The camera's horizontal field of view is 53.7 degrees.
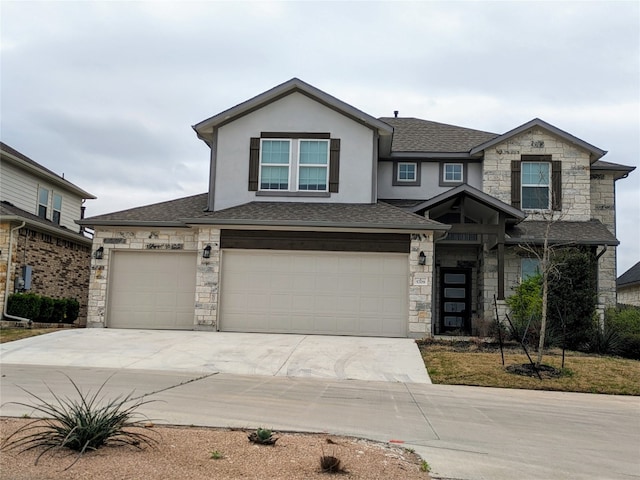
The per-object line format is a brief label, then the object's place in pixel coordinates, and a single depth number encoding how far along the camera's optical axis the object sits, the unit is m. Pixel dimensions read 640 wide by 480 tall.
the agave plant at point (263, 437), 5.96
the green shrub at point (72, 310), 21.34
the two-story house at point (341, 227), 17.20
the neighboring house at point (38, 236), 19.05
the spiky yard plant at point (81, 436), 5.40
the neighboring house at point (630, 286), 30.11
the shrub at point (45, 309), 19.28
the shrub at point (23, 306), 18.61
